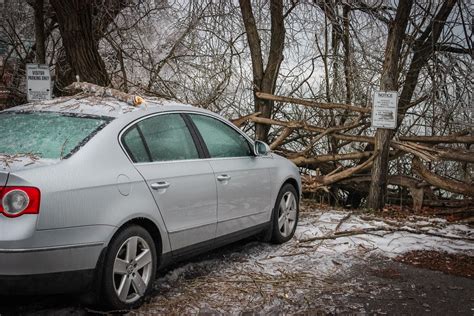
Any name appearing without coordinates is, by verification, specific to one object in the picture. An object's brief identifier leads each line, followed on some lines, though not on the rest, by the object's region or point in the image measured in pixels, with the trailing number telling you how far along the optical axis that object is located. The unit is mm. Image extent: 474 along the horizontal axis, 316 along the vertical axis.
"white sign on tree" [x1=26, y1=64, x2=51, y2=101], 9516
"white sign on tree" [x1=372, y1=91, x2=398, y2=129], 8383
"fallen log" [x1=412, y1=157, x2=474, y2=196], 8359
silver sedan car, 3545
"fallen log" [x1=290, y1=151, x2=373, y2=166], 9969
